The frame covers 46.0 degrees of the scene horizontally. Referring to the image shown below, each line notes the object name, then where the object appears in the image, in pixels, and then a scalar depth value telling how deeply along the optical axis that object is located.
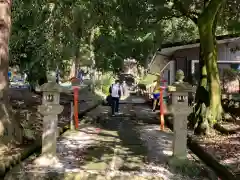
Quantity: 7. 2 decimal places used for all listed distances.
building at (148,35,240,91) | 15.29
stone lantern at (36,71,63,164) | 6.21
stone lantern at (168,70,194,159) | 6.22
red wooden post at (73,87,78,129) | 10.08
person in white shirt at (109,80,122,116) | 12.99
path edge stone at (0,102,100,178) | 5.46
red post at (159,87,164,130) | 9.98
